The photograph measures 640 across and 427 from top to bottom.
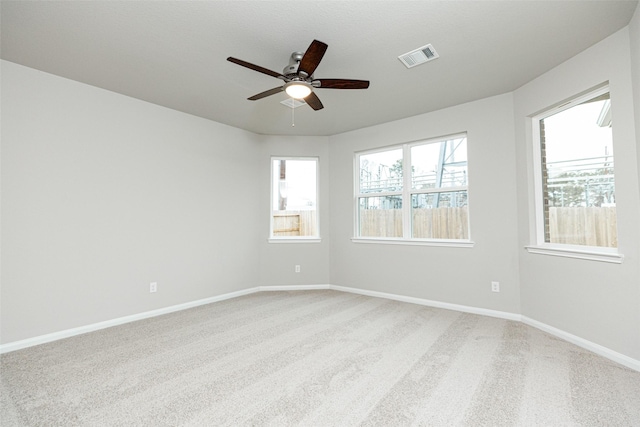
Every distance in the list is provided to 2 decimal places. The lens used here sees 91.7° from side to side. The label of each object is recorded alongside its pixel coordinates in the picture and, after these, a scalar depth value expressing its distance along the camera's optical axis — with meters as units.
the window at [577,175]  2.69
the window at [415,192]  4.03
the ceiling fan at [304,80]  2.20
